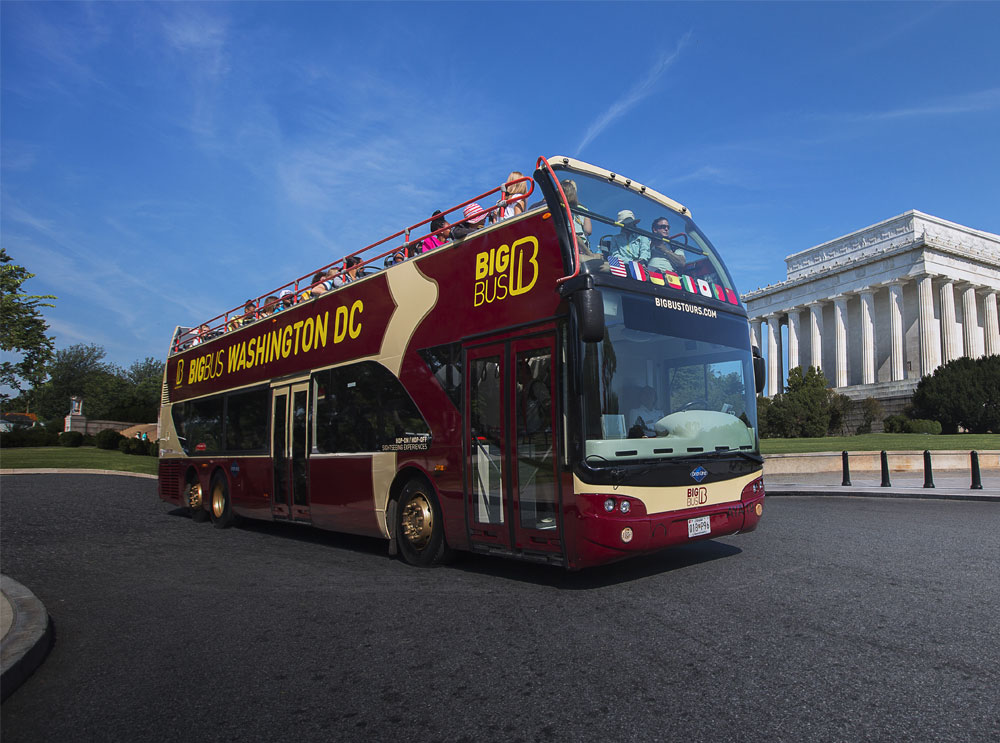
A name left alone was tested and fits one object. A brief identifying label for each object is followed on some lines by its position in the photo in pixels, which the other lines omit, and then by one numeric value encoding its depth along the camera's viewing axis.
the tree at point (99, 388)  64.19
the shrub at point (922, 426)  41.09
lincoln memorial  62.19
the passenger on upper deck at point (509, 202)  7.30
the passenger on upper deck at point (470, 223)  7.81
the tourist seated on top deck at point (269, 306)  12.04
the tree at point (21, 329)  33.19
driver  6.25
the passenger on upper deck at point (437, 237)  8.17
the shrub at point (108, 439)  44.78
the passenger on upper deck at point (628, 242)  6.85
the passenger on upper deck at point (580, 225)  6.49
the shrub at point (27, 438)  48.62
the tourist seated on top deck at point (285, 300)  11.61
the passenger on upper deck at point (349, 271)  9.94
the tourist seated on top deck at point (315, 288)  10.76
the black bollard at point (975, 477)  15.50
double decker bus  6.09
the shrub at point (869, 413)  47.53
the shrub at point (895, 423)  43.95
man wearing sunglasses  7.16
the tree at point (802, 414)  44.12
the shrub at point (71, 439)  49.31
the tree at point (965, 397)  42.08
